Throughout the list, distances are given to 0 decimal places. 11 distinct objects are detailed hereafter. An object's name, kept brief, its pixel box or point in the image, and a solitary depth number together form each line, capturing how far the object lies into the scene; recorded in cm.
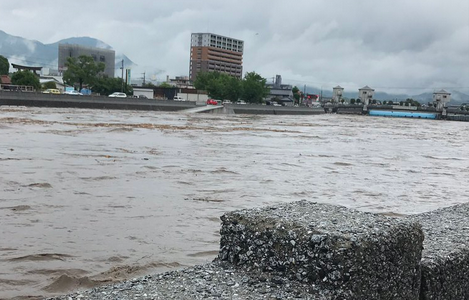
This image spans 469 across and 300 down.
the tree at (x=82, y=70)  10965
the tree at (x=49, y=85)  11334
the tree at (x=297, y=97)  19088
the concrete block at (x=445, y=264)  273
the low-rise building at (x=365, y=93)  18088
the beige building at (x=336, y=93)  18041
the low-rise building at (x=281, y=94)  18786
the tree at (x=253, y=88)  11894
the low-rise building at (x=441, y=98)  15736
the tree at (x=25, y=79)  9638
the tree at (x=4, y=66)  12019
